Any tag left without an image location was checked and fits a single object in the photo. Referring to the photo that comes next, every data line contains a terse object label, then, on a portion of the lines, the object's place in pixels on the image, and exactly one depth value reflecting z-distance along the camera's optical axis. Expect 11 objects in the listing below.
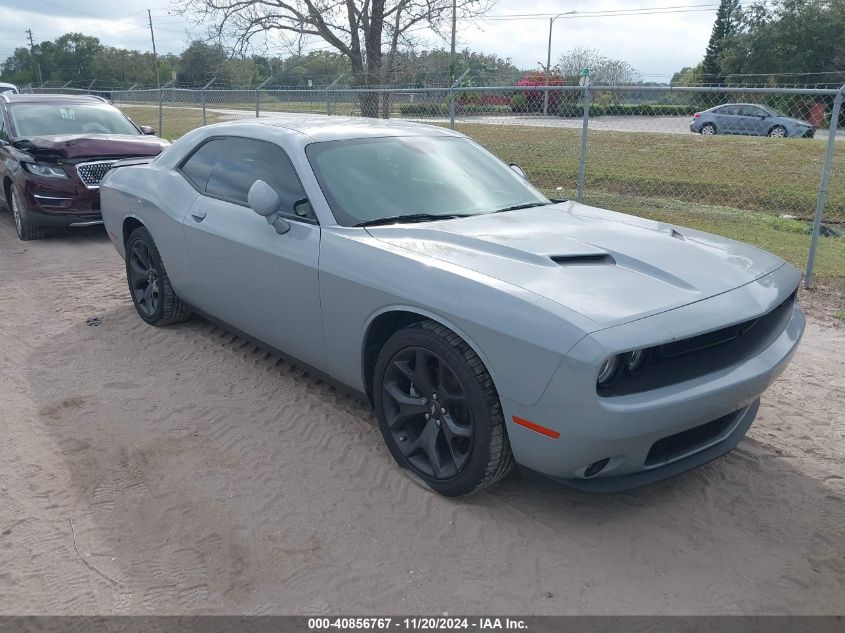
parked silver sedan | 13.66
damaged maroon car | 7.98
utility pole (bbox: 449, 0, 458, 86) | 18.64
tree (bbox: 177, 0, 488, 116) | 18.56
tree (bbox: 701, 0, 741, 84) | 48.14
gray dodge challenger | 2.65
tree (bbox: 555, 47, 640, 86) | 34.07
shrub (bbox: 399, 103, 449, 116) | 11.87
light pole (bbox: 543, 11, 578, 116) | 10.88
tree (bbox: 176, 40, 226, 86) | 20.88
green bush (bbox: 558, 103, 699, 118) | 10.15
